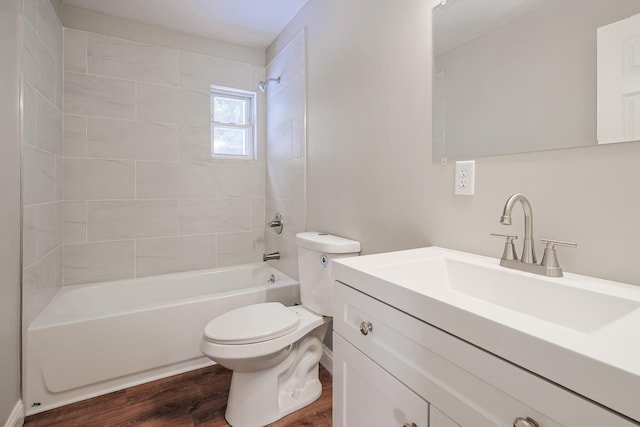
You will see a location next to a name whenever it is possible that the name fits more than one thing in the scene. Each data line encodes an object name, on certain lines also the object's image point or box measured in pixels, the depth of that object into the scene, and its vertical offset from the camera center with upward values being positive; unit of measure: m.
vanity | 0.44 -0.26
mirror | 0.78 +0.40
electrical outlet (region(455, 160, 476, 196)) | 1.09 +0.11
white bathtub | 1.57 -0.73
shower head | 2.51 +1.04
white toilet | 1.36 -0.63
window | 2.69 +0.77
